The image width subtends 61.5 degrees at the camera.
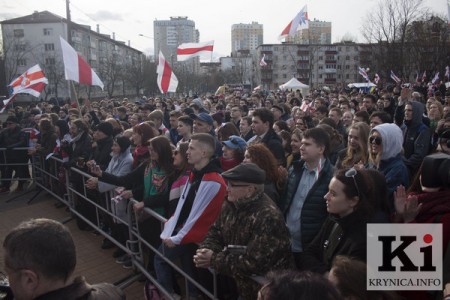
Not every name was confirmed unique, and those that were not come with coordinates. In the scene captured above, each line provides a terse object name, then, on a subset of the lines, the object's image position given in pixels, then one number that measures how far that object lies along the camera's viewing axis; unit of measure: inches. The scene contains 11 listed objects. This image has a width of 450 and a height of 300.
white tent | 989.7
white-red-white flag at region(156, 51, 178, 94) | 525.7
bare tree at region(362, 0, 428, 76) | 1419.8
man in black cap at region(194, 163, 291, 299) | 112.5
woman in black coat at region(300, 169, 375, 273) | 106.8
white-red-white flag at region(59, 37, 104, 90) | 380.2
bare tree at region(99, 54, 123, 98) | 2303.2
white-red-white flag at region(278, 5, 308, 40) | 697.6
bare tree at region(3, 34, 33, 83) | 2304.9
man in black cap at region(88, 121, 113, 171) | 253.2
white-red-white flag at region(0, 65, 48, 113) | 477.4
